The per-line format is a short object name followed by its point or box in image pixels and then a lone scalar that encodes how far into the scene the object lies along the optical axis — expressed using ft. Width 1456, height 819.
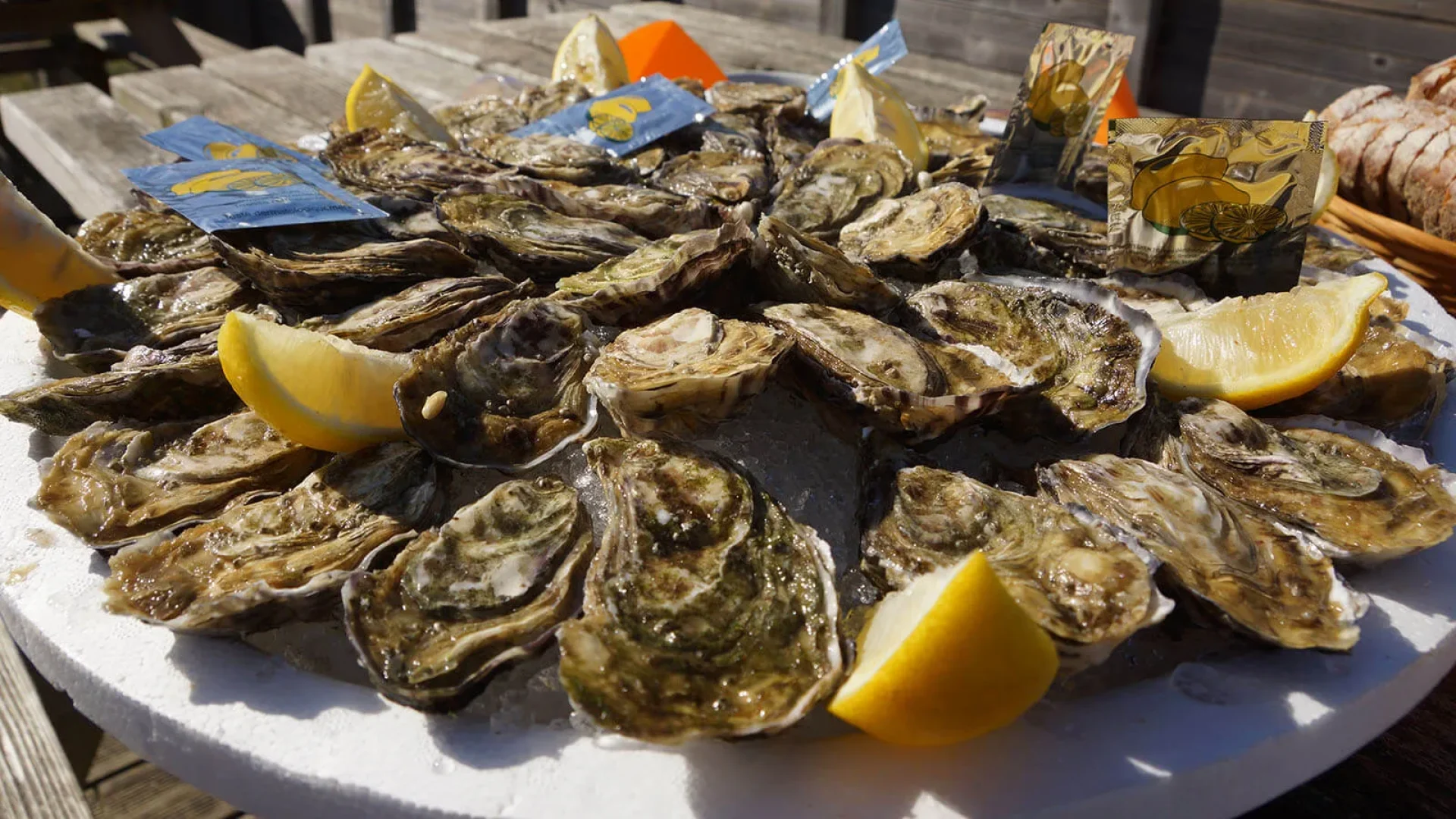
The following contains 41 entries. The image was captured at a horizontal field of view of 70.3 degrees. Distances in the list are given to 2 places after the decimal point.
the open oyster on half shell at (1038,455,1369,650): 0.85
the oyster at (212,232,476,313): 1.21
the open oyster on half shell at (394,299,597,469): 1.02
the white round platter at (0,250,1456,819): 0.74
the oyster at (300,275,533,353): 1.16
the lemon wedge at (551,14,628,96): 2.22
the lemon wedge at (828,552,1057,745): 0.71
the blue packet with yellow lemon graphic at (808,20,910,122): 2.04
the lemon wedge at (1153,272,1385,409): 1.10
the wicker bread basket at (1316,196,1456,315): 1.72
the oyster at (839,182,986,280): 1.29
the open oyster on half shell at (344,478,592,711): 0.80
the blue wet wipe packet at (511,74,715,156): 1.75
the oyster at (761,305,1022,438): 0.98
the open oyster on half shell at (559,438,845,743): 0.75
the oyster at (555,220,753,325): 1.11
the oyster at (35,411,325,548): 0.99
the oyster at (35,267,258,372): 1.23
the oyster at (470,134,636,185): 1.54
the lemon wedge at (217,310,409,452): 0.94
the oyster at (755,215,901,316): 1.16
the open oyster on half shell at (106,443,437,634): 0.86
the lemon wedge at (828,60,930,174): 1.68
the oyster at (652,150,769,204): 1.49
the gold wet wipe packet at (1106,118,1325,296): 1.19
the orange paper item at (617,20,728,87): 2.63
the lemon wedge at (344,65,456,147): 1.79
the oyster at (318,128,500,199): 1.50
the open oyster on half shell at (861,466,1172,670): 0.80
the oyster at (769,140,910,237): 1.46
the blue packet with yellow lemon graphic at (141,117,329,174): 1.56
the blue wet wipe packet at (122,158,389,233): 1.27
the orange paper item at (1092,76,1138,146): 2.33
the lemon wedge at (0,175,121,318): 1.22
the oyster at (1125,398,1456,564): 0.95
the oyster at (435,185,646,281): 1.27
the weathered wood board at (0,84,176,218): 2.55
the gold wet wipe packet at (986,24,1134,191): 1.47
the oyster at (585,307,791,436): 0.96
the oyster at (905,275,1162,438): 1.08
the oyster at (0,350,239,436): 1.11
